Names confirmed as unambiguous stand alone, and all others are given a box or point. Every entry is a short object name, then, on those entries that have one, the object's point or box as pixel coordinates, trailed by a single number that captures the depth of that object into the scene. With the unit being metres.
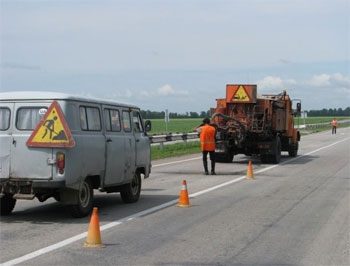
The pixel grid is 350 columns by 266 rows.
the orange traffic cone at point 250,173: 17.81
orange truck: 23.34
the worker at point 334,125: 61.10
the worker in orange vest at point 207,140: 18.56
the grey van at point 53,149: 9.27
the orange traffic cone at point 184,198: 11.65
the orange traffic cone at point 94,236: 7.70
